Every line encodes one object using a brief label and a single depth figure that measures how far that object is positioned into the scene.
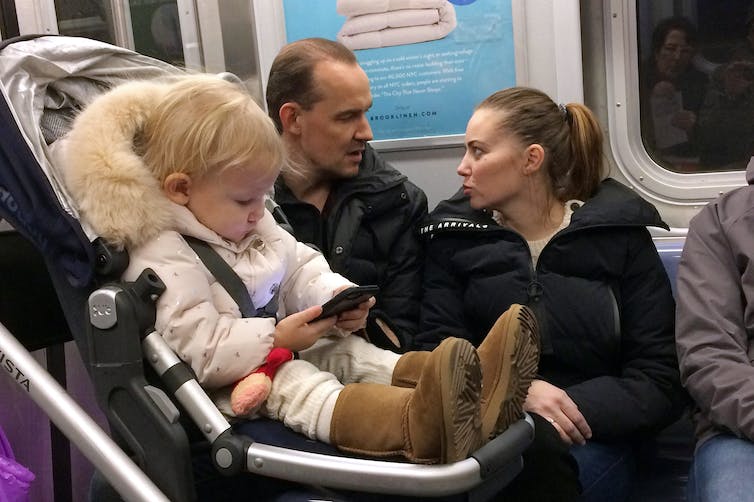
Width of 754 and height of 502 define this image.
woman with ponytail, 2.26
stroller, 1.52
